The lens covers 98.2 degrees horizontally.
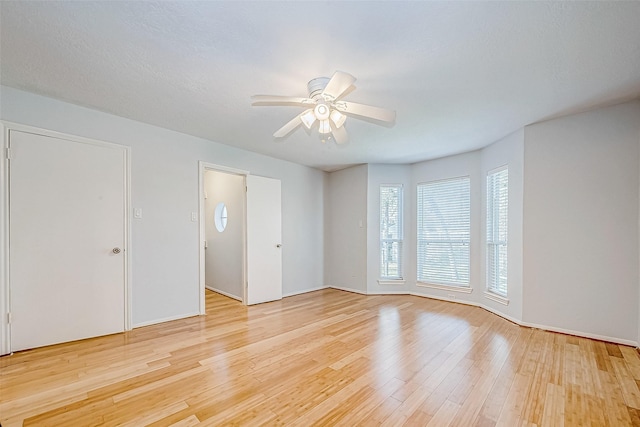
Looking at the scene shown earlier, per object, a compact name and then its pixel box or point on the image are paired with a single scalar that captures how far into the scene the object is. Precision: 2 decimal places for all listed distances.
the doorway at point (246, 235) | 4.40
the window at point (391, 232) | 5.20
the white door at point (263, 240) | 4.45
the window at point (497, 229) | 3.83
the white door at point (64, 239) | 2.58
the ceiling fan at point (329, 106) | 1.95
